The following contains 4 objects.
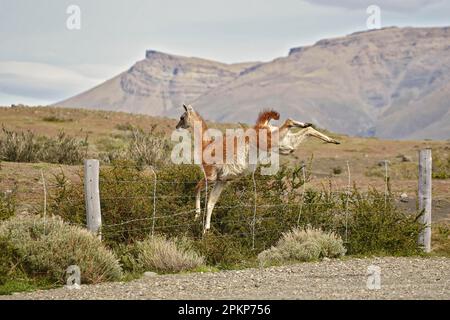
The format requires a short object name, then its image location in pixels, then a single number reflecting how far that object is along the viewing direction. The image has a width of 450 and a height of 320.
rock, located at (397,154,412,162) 41.06
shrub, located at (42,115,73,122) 46.33
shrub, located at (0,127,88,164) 25.95
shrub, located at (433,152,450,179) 28.54
